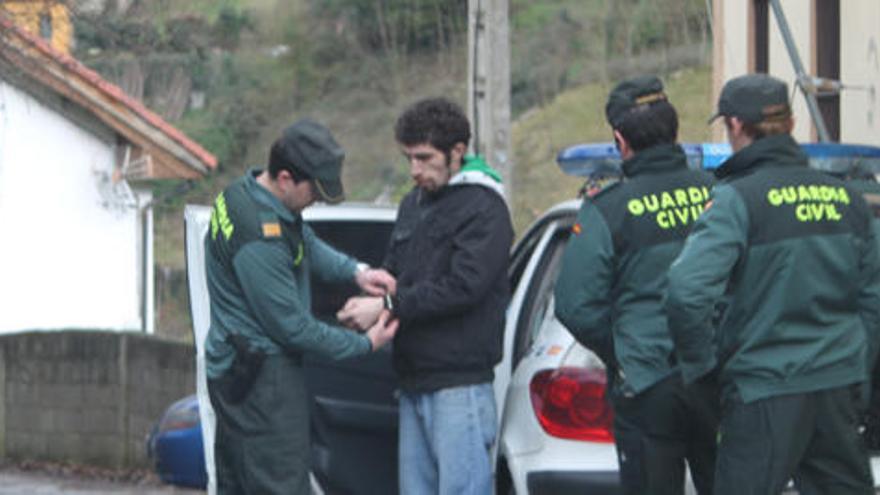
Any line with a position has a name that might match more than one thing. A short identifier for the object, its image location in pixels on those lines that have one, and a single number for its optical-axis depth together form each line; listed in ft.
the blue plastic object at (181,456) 47.78
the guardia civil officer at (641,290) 32.89
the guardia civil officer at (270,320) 36.17
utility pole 65.02
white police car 35.38
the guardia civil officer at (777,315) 30.45
